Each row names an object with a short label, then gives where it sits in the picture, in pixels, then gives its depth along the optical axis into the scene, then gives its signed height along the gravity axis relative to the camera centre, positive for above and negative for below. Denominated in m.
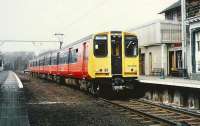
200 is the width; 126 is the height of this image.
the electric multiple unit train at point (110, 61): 18.31 +0.38
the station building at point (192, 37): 25.72 +2.23
